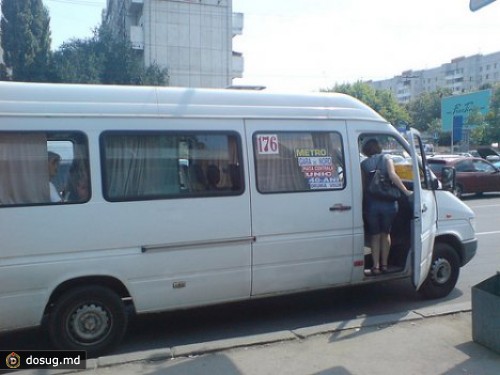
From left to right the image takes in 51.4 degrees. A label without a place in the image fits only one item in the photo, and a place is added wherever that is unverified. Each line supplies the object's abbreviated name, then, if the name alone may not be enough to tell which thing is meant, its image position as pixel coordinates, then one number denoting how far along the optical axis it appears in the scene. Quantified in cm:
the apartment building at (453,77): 11269
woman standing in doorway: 562
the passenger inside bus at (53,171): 445
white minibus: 437
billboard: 3947
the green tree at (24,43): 3569
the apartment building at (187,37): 4344
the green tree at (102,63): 3469
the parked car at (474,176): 1786
